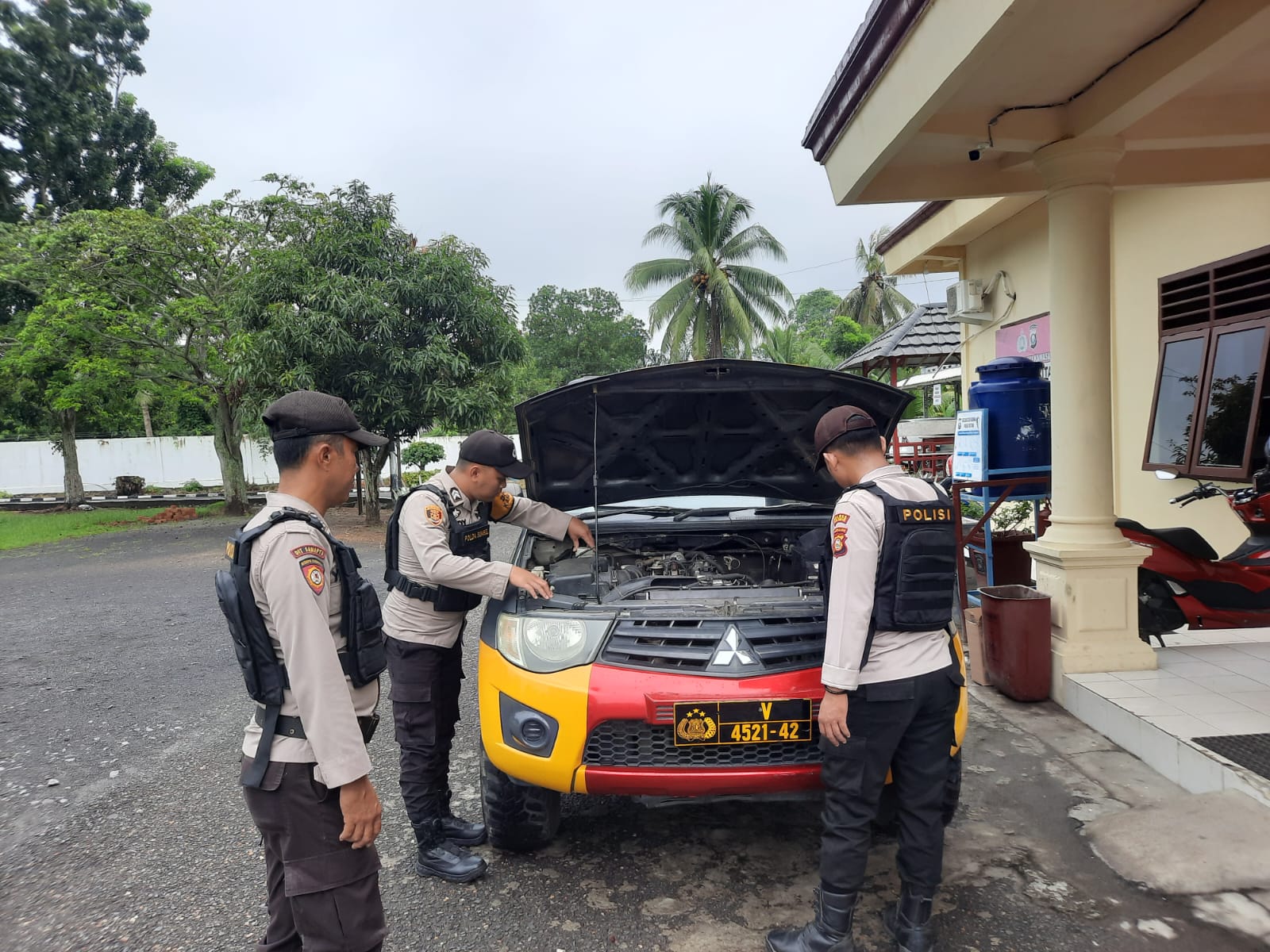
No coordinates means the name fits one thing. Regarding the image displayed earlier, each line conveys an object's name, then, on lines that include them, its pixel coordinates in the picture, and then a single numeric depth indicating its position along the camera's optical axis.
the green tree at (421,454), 21.59
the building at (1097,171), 3.46
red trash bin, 4.22
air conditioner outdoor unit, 9.38
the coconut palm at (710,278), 24.12
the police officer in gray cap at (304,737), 1.67
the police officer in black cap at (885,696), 2.18
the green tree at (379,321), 11.64
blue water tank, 5.34
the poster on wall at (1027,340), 8.21
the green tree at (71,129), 21.95
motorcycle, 4.39
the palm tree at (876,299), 31.86
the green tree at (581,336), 40.00
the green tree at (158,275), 14.72
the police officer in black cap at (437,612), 2.75
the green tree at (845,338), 28.66
